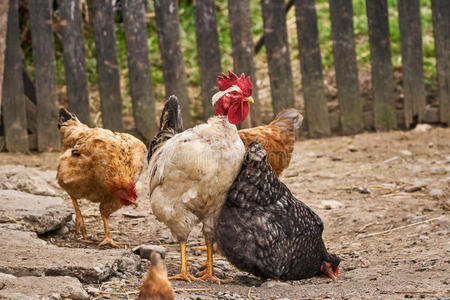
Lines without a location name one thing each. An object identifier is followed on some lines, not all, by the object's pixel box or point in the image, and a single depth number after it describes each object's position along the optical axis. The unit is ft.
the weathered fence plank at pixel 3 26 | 43.11
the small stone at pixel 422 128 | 50.73
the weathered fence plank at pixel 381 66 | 49.64
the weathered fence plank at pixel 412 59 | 49.84
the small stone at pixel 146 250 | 28.68
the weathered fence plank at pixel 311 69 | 48.94
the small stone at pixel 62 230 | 33.68
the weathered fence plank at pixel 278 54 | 48.51
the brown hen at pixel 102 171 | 32.01
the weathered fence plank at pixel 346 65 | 49.26
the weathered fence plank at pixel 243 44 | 48.43
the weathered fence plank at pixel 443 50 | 50.20
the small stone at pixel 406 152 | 46.16
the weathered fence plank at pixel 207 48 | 48.05
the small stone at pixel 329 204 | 37.59
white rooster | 25.69
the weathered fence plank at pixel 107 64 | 47.07
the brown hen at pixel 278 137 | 34.76
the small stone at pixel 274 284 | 26.19
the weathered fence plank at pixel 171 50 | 47.57
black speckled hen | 26.44
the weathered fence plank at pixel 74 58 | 46.74
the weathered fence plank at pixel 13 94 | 46.21
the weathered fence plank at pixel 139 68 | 47.42
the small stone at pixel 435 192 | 37.73
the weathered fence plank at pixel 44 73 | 46.74
